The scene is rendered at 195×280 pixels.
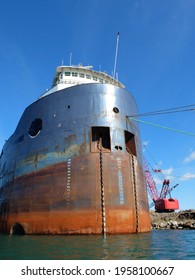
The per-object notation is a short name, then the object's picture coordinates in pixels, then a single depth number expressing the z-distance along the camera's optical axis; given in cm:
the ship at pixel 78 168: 1166
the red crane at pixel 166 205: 4047
